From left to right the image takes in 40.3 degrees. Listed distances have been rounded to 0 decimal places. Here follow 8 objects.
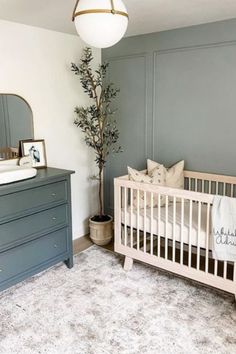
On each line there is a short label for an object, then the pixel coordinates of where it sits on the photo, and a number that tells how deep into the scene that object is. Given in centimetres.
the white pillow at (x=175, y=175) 312
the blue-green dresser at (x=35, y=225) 246
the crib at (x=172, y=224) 249
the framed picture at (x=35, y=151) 301
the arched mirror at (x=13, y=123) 286
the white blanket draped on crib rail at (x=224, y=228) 227
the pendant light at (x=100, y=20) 158
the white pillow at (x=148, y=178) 296
